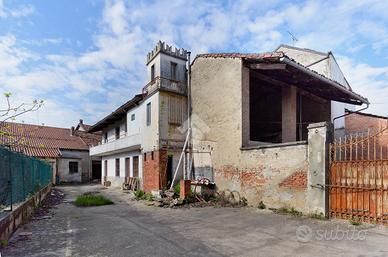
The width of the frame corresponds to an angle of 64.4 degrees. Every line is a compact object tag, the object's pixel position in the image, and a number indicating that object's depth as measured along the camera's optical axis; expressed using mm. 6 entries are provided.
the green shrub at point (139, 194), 16253
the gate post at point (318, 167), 8906
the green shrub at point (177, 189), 14321
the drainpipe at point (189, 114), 15859
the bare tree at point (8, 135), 5340
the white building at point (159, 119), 15945
